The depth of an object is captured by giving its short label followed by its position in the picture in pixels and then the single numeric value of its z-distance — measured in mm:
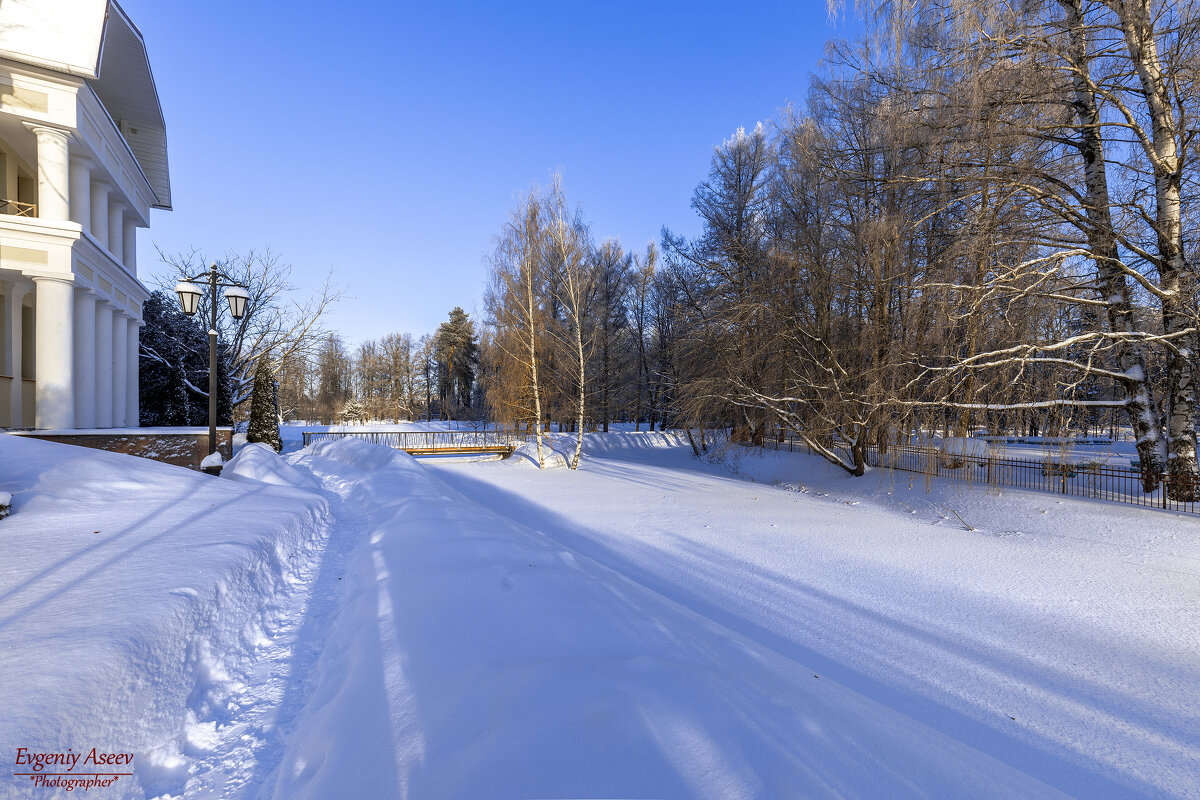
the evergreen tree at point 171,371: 23464
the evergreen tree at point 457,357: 51250
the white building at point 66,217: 11961
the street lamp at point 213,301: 10180
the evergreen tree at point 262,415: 18906
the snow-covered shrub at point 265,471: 10930
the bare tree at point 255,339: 24938
